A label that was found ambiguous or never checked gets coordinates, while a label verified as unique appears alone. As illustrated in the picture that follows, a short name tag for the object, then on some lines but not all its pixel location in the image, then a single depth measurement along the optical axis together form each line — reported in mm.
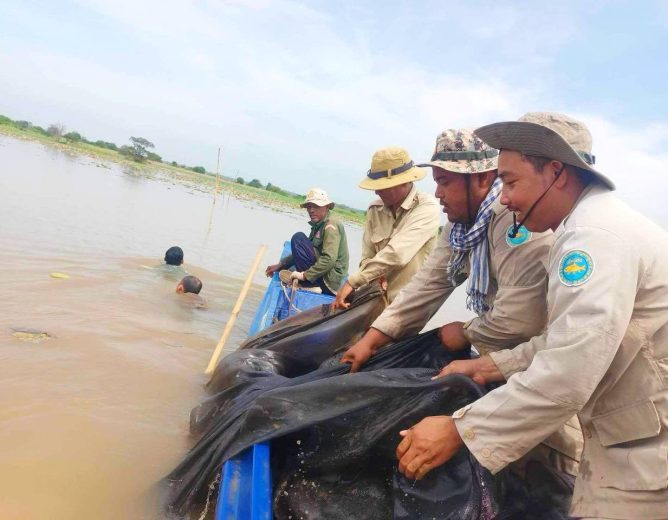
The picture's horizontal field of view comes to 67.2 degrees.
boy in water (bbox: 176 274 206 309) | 6346
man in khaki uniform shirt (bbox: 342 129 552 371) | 1998
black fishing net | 1590
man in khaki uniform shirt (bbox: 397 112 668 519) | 1259
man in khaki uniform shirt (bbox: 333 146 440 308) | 3477
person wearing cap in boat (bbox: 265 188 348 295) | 5242
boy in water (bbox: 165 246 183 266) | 7566
